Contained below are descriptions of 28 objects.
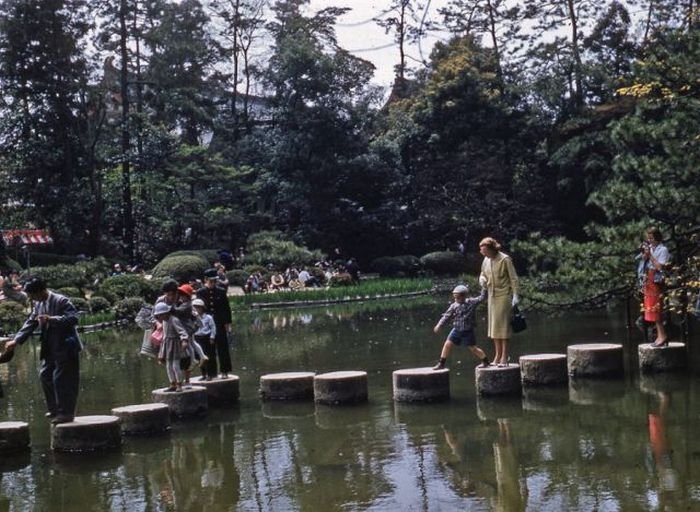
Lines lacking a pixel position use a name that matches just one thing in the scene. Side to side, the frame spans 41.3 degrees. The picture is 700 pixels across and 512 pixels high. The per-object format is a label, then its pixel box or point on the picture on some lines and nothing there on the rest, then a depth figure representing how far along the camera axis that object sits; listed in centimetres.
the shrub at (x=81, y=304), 2502
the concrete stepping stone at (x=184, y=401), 993
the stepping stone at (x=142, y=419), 912
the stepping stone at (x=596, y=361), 1101
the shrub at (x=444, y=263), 3769
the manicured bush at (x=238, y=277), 3416
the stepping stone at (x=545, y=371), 1067
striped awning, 3784
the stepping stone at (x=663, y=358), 1105
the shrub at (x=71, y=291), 2737
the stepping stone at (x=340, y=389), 1028
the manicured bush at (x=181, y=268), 3112
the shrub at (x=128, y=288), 2656
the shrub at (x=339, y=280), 3375
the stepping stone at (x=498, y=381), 1018
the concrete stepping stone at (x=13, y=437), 864
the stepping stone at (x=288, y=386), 1078
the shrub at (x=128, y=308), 2430
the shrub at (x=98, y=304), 2538
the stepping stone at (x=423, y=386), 1013
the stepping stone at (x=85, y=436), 846
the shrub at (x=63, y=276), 2895
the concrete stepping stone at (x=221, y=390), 1057
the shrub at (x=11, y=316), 2205
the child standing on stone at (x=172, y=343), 998
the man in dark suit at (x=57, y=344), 864
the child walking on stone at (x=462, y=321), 1059
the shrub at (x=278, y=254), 3631
